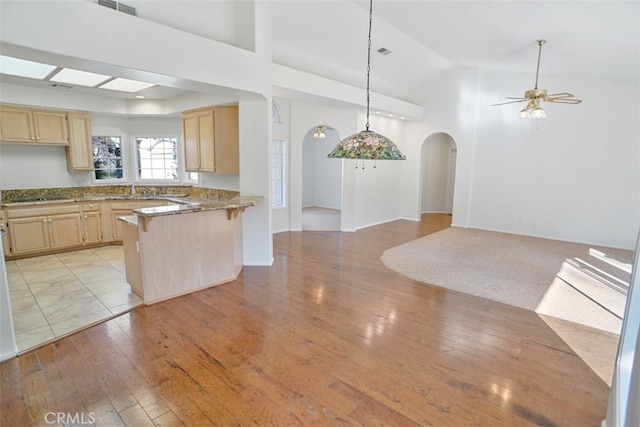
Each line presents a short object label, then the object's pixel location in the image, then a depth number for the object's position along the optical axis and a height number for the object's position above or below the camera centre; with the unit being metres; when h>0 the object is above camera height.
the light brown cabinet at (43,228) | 5.11 -1.05
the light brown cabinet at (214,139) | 5.40 +0.39
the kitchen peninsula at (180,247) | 3.71 -0.98
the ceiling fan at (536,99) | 5.30 +1.04
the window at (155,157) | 6.88 +0.10
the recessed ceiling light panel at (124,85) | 4.78 +1.10
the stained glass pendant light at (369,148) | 3.11 +0.15
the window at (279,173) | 7.45 -0.20
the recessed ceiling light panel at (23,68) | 3.92 +1.09
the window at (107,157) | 6.46 +0.08
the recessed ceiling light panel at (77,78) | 4.28 +1.08
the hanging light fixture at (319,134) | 9.23 +0.81
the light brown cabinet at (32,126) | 5.14 +0.54
